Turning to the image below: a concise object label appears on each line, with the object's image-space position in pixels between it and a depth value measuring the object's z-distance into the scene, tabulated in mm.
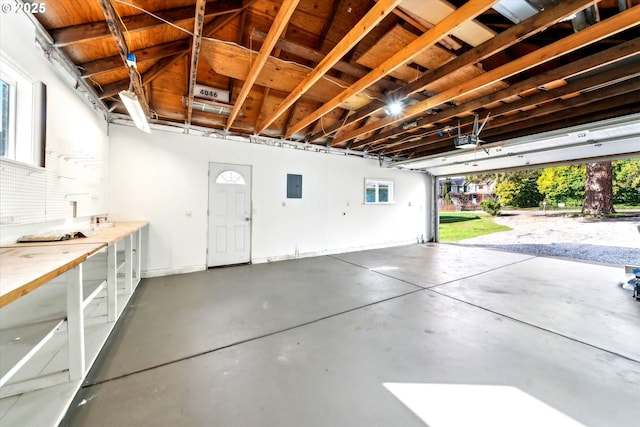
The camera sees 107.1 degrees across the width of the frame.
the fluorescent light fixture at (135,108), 2256
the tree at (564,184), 11516
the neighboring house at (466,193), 16000
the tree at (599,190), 9125
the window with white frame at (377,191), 6916
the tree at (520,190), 13312
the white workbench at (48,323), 1229
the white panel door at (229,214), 4676
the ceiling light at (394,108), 3404
